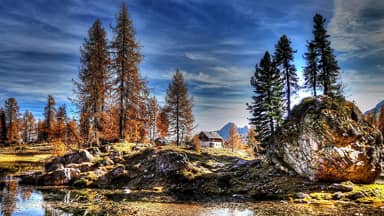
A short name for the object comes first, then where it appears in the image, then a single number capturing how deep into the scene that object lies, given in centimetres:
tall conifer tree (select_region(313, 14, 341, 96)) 4328
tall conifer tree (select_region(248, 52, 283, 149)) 4281
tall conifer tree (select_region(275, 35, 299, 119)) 4462
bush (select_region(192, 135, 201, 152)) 4641
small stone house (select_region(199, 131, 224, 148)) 9700
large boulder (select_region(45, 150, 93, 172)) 3531
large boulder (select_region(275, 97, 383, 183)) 2411
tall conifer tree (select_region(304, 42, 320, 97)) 4434
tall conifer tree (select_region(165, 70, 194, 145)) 5712
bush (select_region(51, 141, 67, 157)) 4243
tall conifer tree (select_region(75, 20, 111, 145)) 4259
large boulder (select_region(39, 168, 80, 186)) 3195
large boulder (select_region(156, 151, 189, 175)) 3127
